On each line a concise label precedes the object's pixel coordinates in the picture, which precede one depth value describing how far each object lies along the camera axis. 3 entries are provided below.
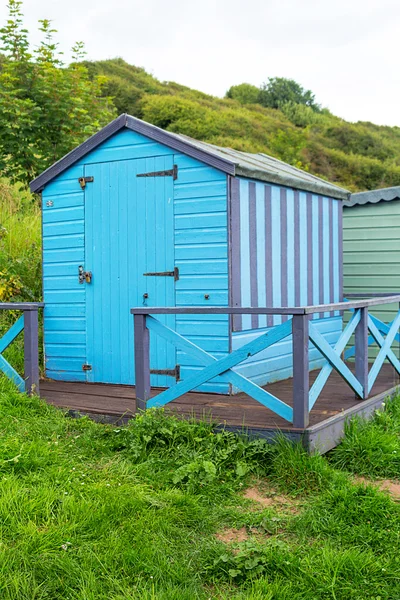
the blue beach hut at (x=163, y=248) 6.55
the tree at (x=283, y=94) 43.44
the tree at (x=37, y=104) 11.27
